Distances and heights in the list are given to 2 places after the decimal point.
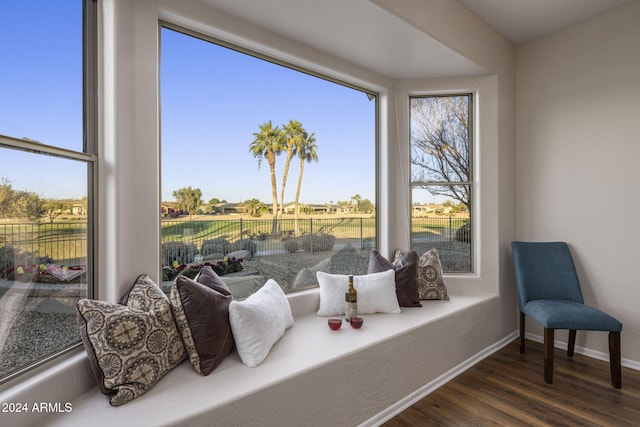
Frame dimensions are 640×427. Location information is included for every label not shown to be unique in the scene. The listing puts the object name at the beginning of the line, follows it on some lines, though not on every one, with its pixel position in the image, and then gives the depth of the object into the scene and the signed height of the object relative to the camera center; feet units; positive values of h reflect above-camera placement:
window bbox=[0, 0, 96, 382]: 3.99 +0.52
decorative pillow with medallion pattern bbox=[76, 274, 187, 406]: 4.29 -1.81
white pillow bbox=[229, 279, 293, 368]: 5.40 -1.99
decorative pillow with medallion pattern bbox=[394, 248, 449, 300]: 8.91 -1.89
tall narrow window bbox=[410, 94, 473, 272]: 9.94 +1.04
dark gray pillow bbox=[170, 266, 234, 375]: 5.09 -1.75
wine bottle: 7.24 -2.03
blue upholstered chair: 7.33 -2.30
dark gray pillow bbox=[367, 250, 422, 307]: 8.35 -1.57
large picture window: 6.44 +1.04
